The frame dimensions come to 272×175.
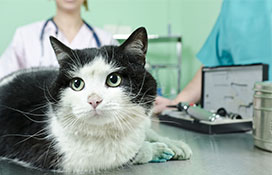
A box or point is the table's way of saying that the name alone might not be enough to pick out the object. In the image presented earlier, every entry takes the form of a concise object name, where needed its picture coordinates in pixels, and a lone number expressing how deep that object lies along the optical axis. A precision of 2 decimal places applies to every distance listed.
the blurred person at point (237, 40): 1.17
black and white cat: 0.49
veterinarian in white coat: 1.51
